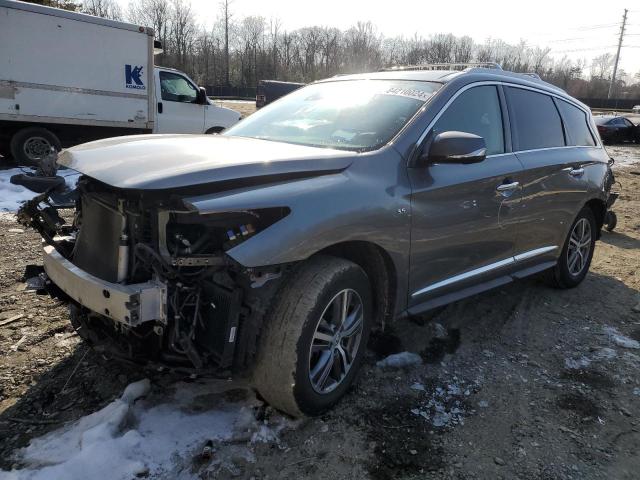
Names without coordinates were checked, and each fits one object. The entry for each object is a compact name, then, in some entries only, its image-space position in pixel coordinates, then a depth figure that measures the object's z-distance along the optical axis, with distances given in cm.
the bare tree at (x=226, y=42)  6588
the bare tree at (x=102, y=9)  6012
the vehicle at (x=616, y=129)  2269
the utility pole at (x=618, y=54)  6981
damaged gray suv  238
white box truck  944
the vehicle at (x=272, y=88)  2159
